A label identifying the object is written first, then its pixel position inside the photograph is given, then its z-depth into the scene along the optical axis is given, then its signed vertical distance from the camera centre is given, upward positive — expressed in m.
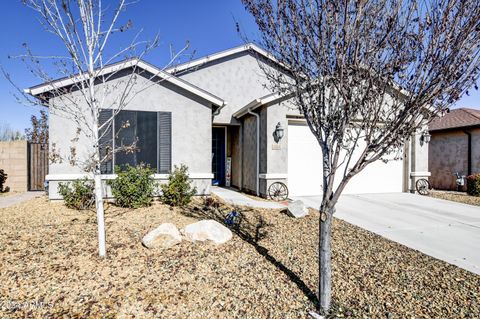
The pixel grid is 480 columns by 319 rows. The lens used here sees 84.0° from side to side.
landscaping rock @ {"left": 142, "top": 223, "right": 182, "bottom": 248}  4.43 -1.36
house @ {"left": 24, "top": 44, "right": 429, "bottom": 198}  8.23 +0.74
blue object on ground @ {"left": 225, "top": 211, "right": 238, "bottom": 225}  5.88 -1.38
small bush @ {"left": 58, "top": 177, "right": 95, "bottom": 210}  7.06 -1.01
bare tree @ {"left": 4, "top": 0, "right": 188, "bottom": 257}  3.99 +1.79
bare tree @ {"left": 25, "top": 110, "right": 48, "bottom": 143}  17.11 +1.97
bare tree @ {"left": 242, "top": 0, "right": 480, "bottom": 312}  2.41 +0.91
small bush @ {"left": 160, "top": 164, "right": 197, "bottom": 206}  7.36 -0.90
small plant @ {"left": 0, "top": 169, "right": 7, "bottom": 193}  11.13 -0.88
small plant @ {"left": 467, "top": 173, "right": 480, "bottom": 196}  10.70 -1.07
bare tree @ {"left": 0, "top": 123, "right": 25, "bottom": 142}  27.49 +2.61
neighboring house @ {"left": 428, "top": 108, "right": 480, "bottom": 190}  12.77 +0.56
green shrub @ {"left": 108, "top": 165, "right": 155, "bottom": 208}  7.05 -0.81
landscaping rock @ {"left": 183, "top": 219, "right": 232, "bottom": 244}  4.74 -1.35
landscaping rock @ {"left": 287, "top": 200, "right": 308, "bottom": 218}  6.68 -1.32
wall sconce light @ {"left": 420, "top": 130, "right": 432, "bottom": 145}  10.22 +0.76
